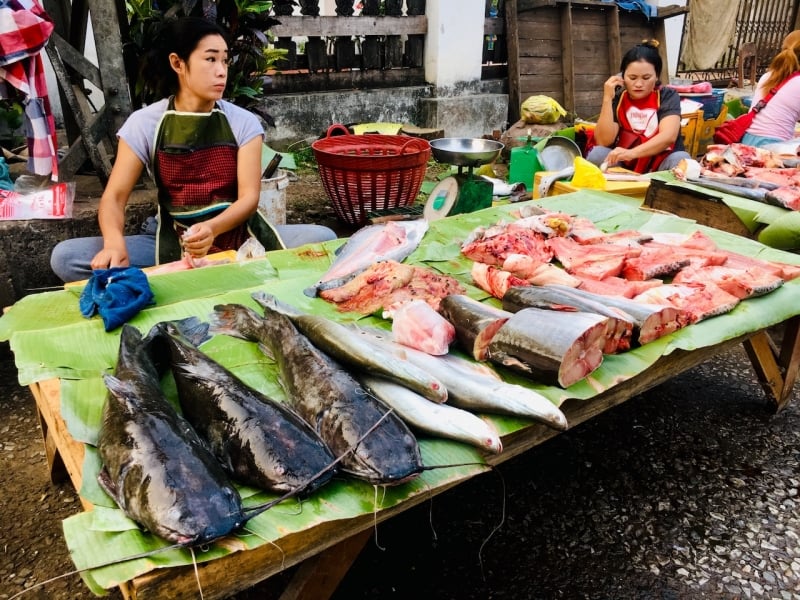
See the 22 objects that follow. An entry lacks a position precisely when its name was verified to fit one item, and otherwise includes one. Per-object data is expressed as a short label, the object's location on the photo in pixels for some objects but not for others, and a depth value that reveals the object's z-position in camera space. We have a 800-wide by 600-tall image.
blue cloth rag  2.74
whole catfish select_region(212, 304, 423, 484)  1.74
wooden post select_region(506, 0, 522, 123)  10.37
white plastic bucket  5.29
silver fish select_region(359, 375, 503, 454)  1.96
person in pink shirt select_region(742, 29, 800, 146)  6.50
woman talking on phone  5.83
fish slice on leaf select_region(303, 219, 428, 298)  3.27
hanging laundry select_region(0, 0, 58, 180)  3.88
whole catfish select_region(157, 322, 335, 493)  1.69
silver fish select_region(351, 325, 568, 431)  2.07
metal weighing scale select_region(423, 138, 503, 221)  4.90
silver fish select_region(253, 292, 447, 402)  2.10
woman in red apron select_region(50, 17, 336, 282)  3.64
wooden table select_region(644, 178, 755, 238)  4.76
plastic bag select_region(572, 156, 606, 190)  5.26
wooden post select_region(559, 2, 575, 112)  10.79
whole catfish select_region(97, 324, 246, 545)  1.49
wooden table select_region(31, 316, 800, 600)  1.50
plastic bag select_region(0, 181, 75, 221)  4.26
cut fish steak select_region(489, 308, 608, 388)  2.26
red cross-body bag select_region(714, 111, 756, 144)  7.28
